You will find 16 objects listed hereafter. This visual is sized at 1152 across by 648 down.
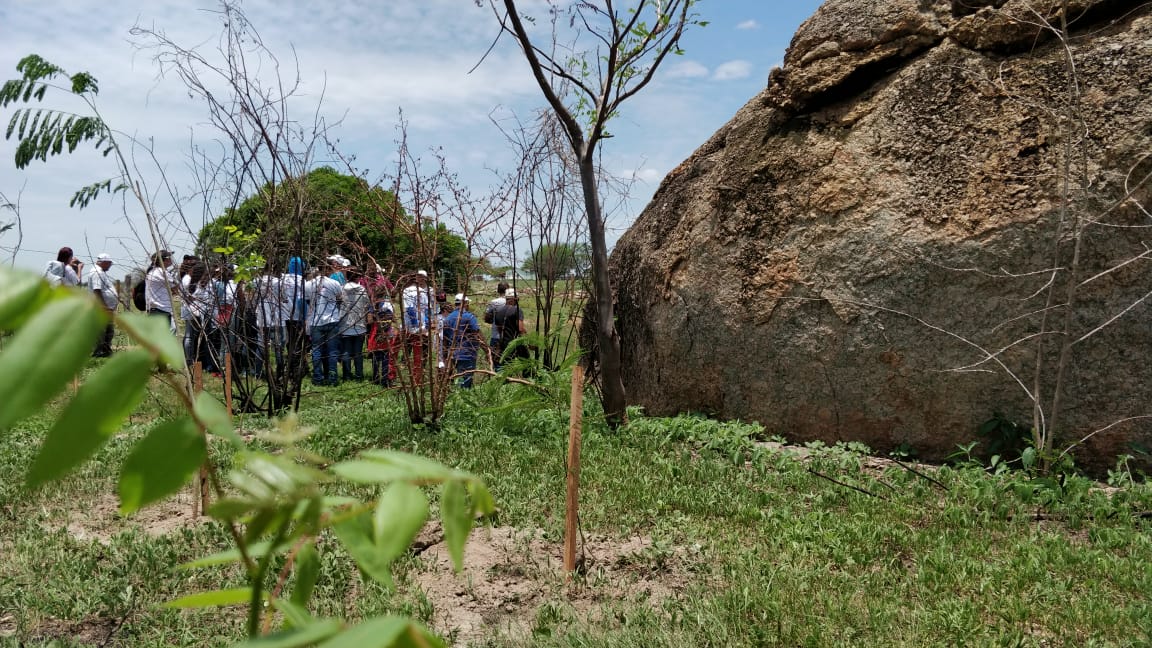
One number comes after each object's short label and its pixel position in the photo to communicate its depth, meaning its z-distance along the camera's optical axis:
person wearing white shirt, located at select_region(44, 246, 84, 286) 10.84
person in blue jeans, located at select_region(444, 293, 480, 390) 7.32
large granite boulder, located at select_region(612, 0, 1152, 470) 5.25
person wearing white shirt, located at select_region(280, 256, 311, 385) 8.71
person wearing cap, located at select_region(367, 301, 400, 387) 7.31
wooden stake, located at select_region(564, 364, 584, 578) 3.84
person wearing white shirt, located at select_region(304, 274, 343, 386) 9.17
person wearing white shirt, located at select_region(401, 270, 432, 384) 7.08
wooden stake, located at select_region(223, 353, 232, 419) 5.89
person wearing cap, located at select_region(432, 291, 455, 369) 7.24
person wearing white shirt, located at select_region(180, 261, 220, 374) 8.59
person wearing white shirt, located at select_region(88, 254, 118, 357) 11.75
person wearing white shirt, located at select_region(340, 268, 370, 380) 8.71
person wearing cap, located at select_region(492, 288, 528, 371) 11.18
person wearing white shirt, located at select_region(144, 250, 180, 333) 9.78
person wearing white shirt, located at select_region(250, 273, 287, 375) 8.68
